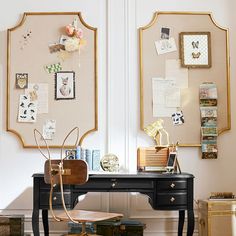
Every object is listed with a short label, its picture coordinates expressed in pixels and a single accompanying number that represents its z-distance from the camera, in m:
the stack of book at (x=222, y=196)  4.46
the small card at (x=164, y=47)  4.79
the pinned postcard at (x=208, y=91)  4.74
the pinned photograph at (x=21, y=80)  4.76
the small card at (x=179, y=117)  4.74
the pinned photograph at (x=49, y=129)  4.73
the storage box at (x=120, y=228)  4.34
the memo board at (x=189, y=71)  4.74
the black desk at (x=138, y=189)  4.03
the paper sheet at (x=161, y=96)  4.74
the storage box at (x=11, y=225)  4.37
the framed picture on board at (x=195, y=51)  4.77
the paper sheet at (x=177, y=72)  4.77
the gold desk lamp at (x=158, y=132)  4.58
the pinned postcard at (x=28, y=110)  4.75
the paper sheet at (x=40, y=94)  4.75
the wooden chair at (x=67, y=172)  3.20
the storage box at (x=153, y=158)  4.36
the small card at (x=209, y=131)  4.72
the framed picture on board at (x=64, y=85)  4.76
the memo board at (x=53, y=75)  4.74
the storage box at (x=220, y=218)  4.22
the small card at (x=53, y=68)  4.77
